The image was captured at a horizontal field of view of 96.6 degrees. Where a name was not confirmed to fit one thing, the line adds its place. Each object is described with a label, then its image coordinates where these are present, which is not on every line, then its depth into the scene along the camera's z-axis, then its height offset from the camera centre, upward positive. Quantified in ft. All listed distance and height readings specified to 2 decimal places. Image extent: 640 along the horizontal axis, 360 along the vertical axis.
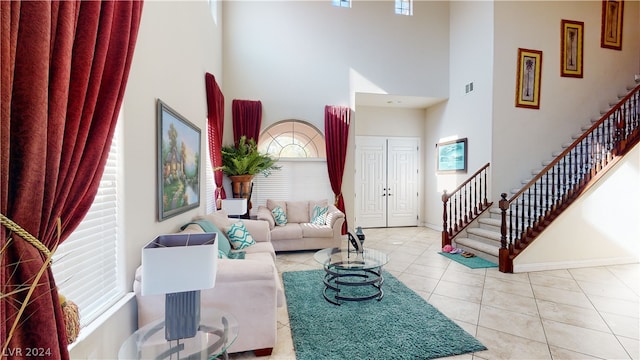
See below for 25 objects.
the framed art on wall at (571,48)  16.63 +7.46
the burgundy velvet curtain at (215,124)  13.25 +2.48
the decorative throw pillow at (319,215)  15.74 -2.32
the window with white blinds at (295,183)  18.19 -0.57
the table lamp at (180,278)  4.17 -1.57
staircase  12.48 -1.14
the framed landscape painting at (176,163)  7.53 +0.34
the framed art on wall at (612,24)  16.99 +9.05
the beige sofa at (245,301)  5.97 -2.74
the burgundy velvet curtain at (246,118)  17.35 +3.44
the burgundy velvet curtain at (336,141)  18.16 +2.14
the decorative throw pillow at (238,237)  10.72 -2.39
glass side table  4.56 -2.83
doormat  13.01 -4.13
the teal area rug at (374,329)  6.67 -4.13
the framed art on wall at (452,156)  18.26 +1.25
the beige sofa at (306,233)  14.83 -3.08
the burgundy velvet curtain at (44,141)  2.69 +0.35
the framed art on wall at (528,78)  16.22 +5.53
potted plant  15.72 +0.55
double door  22.20 -0.52
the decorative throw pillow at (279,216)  15.65 -2.34
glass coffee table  9.27 -3.52
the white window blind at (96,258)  4.56 -1.47
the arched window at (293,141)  18.54 +2.22
